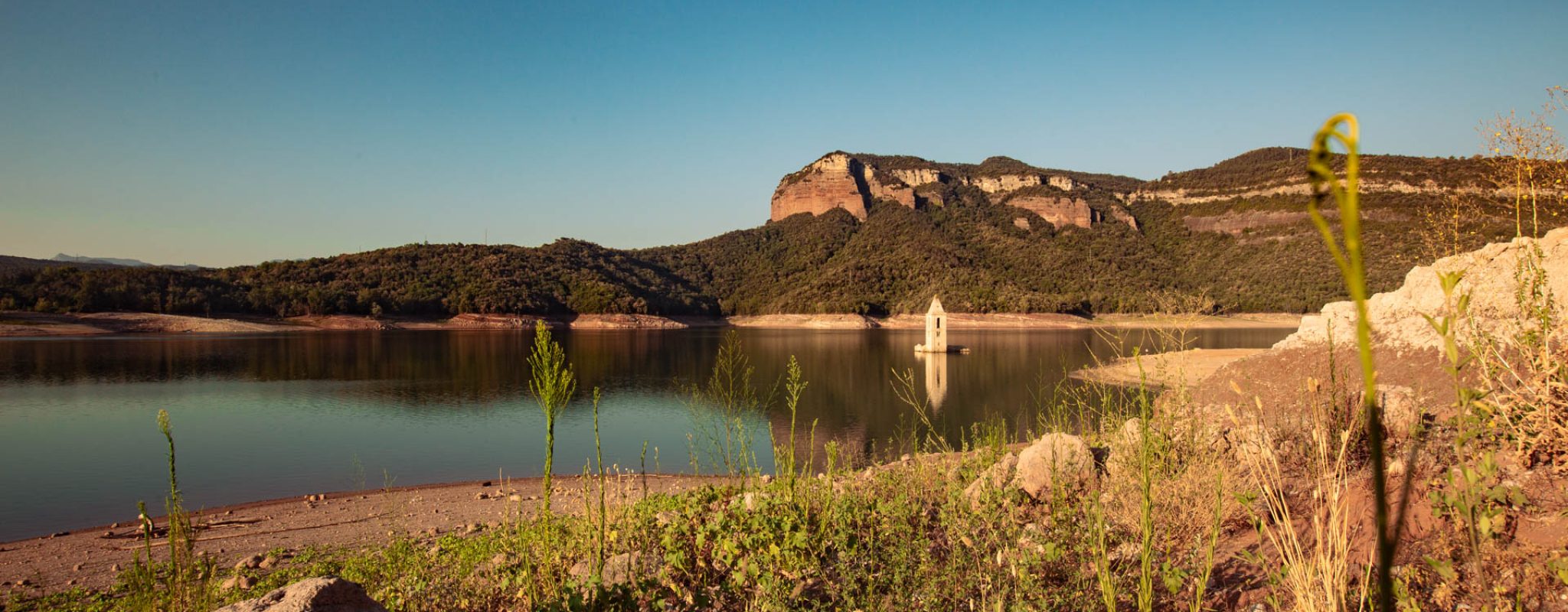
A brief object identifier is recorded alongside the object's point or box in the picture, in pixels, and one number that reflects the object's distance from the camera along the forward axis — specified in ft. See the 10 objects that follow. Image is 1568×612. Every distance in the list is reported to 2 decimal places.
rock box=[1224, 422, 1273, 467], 16.21
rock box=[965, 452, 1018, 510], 18.56
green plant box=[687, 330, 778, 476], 17.94
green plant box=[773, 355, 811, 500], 16.54
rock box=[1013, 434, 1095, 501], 20.58
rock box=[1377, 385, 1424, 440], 19.33
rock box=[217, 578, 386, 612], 10.07
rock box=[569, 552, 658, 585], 14.04
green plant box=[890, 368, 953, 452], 53.21
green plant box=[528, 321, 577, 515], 11.68
